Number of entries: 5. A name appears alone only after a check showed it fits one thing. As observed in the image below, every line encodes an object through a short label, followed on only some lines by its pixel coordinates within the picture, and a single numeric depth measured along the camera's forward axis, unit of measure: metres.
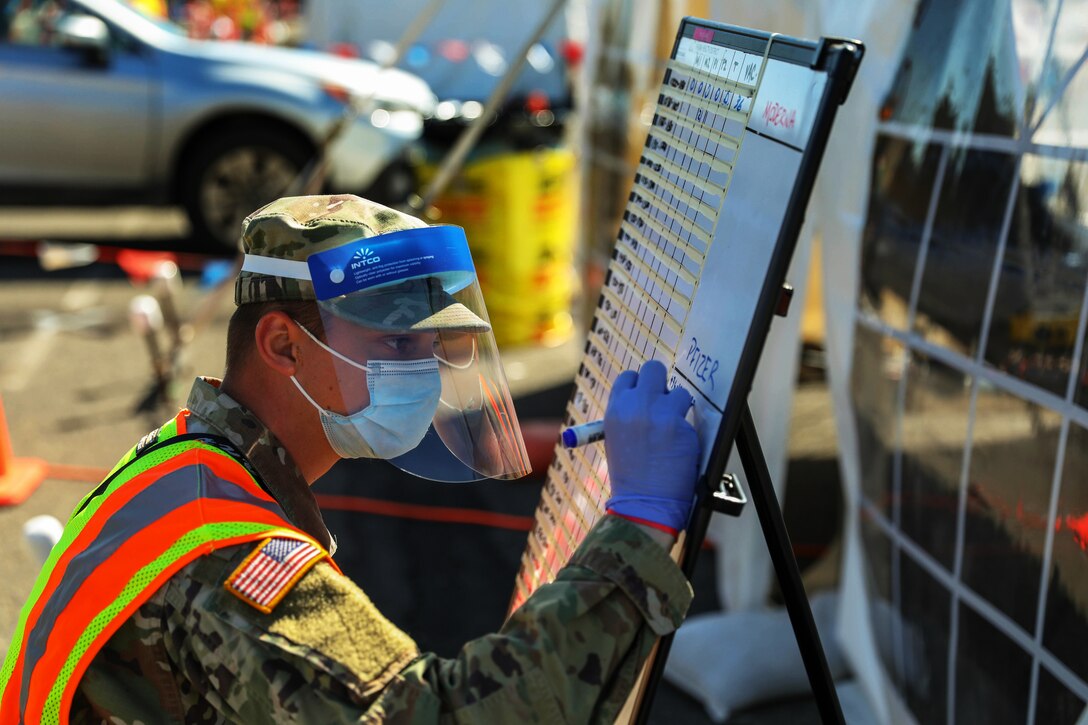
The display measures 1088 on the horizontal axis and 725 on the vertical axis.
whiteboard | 1.29
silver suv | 7.68
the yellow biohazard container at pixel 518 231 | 6.03
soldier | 1.22
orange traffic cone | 4.39
